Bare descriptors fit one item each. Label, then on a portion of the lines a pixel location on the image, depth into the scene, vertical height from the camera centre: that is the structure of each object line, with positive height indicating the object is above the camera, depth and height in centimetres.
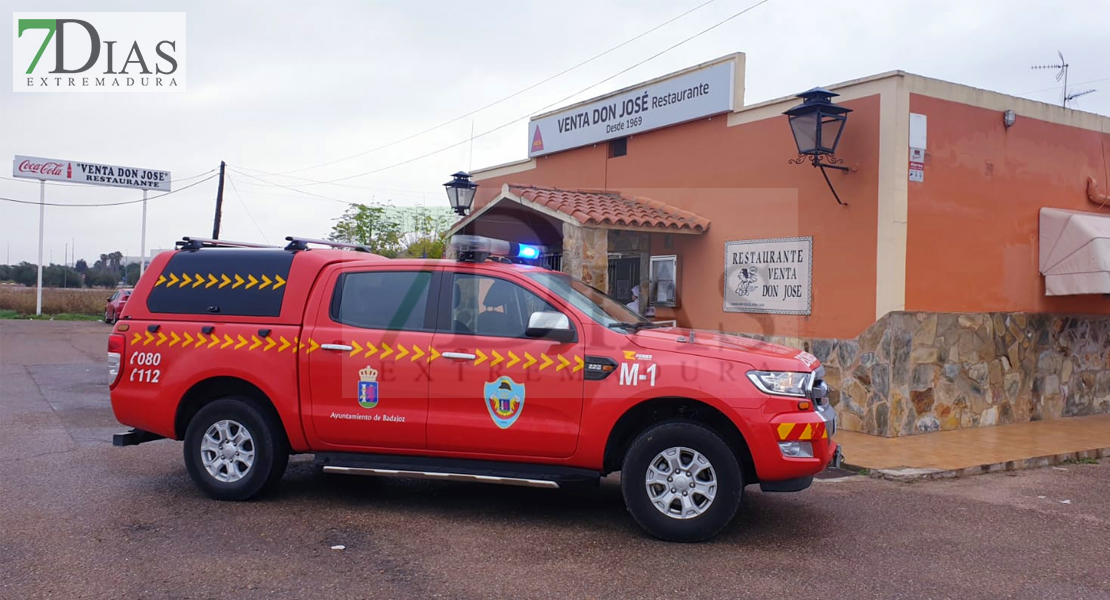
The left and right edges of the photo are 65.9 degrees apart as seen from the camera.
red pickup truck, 567 -58
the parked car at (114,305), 3016 -53
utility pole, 3533 +363
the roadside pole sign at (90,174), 3978 +567
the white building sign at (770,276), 1103 +46
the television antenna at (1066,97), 1463 +425
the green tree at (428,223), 4084 +382
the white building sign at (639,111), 1238 +318
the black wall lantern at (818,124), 999 +221
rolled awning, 1116 +89
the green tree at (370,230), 3744 +301
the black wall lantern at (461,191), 1504 +194
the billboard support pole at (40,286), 3838 +11
